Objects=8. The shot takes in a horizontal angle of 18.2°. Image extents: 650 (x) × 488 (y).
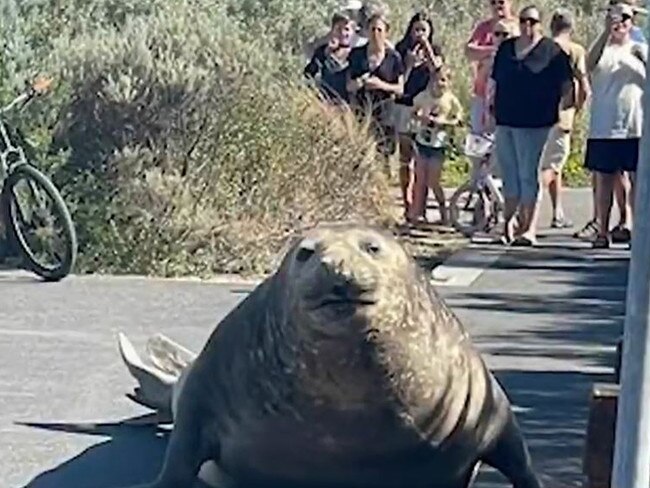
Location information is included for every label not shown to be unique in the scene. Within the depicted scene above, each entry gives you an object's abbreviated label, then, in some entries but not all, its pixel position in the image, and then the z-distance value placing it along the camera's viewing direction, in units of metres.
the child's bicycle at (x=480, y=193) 16.72
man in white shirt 15.44
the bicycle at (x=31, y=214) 13.84
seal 5.99
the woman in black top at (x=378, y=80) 17.41
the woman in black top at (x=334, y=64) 17.61
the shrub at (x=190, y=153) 14.66
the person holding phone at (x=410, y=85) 17.20
